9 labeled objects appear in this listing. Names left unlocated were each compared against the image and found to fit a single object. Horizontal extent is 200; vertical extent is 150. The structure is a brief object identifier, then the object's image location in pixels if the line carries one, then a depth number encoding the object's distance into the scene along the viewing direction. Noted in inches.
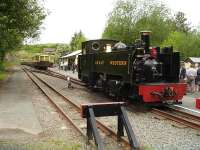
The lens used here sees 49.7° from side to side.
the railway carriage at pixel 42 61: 1292.9
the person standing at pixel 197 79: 433.8
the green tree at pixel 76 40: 2444.8
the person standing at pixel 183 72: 439.7
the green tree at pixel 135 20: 1350.8
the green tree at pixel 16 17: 428.4
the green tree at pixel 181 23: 2259.0
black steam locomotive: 299.5
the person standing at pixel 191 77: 436.8
